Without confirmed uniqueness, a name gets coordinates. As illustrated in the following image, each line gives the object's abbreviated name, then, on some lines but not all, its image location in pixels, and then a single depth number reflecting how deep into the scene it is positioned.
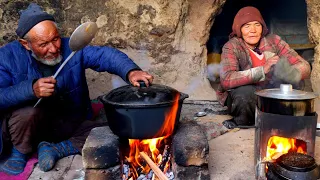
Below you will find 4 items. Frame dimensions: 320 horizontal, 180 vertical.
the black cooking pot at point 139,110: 2.64
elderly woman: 3.77
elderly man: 3.15
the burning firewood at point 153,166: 2.67
